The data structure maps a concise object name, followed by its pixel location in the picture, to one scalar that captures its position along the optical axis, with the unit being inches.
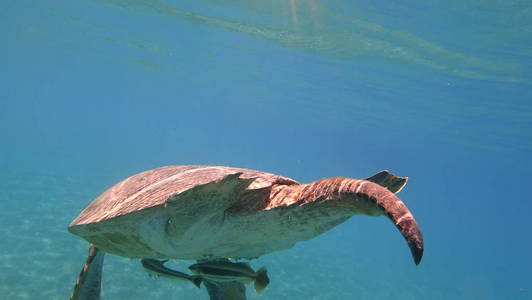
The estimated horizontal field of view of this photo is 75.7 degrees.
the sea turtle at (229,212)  80.9
